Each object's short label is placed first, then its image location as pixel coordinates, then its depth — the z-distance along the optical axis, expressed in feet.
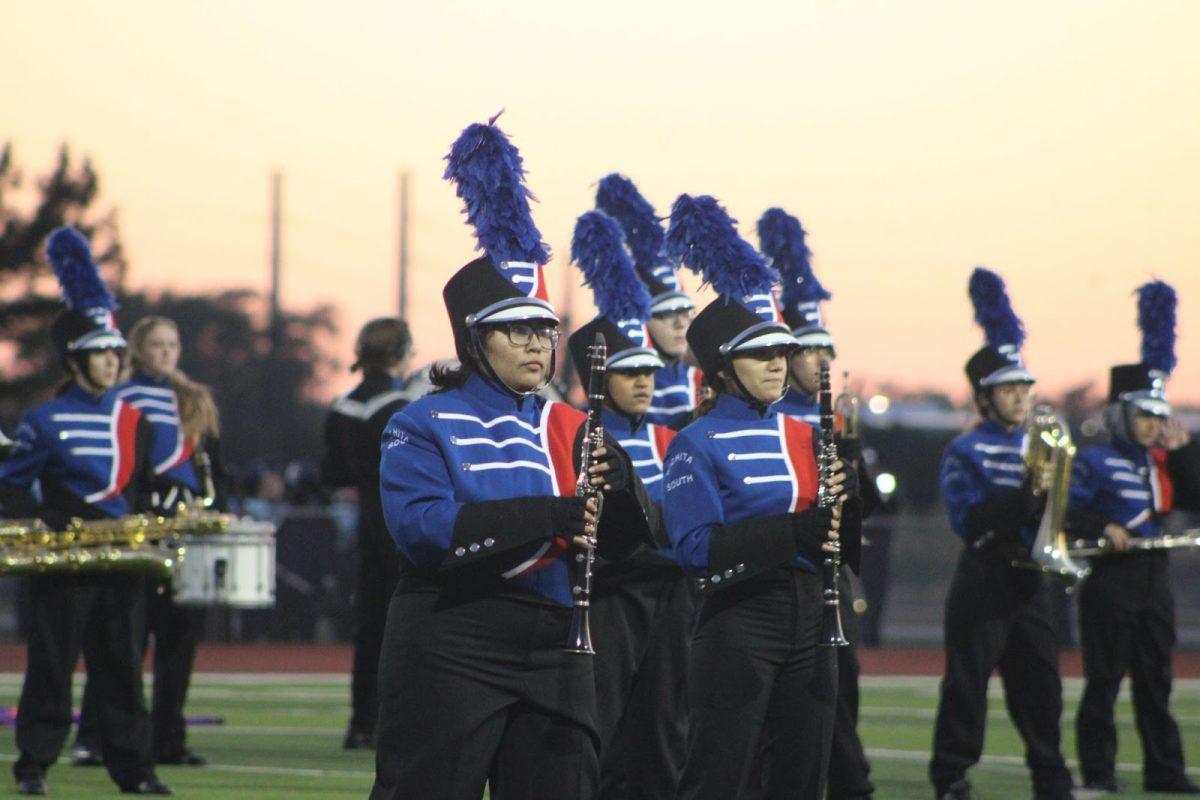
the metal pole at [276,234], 292.40
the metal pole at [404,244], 260.21
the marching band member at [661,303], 61.98
